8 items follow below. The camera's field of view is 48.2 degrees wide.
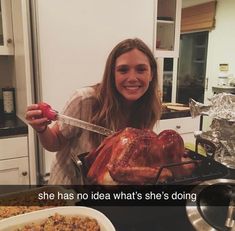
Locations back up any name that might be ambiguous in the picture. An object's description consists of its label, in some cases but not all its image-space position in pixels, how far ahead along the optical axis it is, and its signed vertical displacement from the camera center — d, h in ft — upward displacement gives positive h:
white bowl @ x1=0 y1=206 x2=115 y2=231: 1.79 -1.08
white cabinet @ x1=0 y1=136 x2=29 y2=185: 3.90 -1.47
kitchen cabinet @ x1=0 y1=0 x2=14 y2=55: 4.25 +0.49
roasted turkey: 2.66 -1.04
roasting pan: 2.44 -1.03
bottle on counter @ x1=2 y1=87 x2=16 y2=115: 4.43 -0.65
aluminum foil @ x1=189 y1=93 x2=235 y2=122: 2.65 -0.44
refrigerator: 3.28 +0.33
